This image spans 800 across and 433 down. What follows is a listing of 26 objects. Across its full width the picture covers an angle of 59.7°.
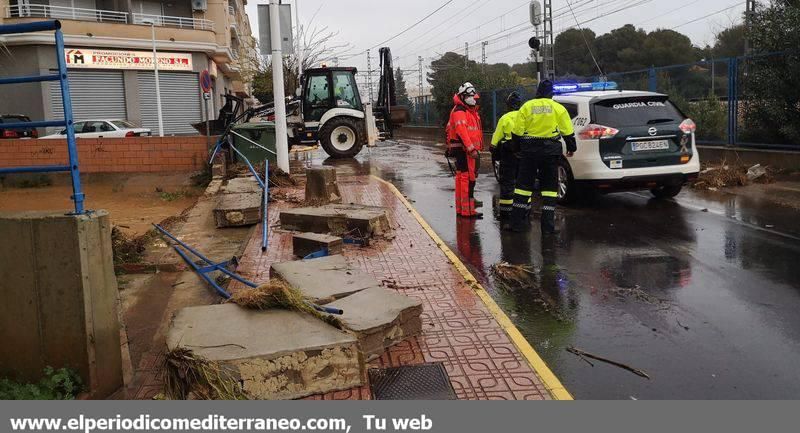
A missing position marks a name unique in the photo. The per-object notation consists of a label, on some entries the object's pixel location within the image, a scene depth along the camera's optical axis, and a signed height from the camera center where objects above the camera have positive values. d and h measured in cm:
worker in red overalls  936 -12
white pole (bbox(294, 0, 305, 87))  3906 +533
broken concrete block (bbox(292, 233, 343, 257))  723 -111
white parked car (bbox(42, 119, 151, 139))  2559 +68
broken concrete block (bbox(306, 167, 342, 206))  1081 -76
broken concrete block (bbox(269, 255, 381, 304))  520 -113
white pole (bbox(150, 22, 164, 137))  3011 +128
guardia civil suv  1002 -32
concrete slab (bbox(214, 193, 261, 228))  945 -97
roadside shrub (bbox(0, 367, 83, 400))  393 -135
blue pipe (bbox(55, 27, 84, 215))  416 +12
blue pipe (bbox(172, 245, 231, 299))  590 -121
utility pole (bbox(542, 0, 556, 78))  2441 +269
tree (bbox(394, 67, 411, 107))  6912 +509
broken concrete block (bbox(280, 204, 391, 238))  842 -103
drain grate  396 -147
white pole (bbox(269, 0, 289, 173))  1333 +98
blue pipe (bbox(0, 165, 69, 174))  427 -11
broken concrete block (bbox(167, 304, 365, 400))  383 -118
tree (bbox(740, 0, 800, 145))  1324 +69
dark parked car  2173 +58
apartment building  3052 +428
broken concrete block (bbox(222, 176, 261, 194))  1106 -73
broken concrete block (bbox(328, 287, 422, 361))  445 -121
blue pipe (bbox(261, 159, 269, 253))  798 -111
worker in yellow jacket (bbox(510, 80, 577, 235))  858 -24
